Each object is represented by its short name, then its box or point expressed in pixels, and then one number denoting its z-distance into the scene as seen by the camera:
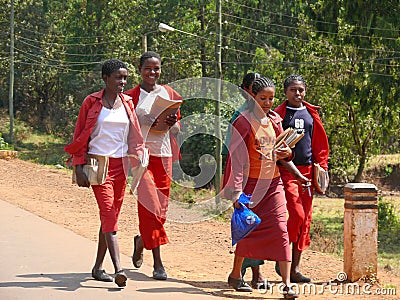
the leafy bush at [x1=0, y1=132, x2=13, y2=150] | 27.23
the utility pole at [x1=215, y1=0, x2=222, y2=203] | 18.91
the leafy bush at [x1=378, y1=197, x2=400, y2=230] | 19.70
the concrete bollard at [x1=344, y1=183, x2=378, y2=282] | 7.35
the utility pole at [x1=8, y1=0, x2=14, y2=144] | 37.88
